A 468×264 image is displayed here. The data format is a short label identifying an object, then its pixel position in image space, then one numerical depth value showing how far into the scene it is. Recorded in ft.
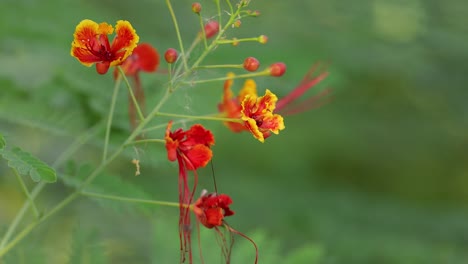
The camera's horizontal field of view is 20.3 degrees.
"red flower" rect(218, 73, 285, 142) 2.55
